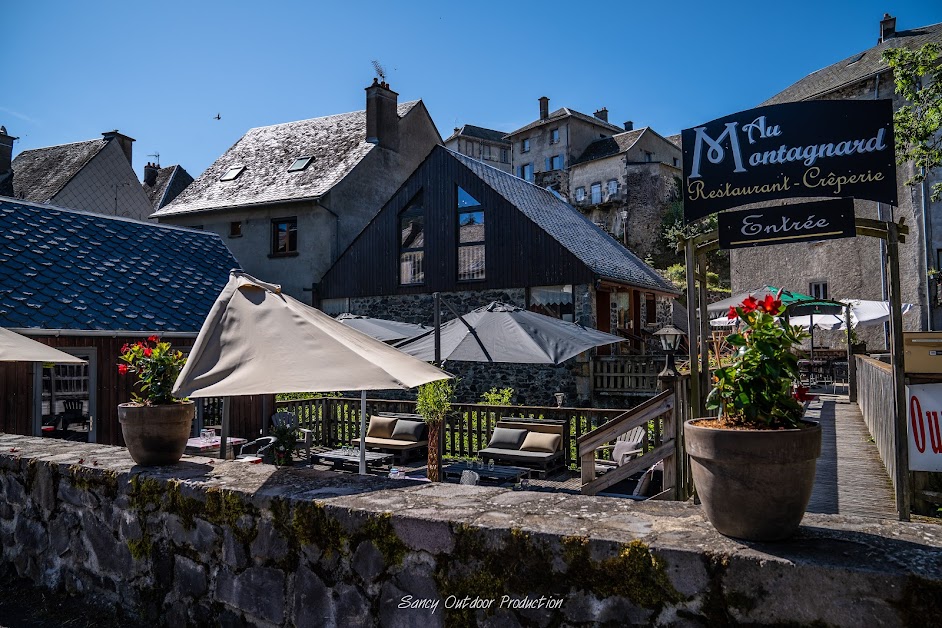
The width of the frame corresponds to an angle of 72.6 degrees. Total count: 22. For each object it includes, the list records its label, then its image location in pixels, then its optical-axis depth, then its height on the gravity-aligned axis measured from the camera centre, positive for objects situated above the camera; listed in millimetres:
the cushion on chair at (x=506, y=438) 9734 -1366
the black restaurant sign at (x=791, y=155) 3859 +1208
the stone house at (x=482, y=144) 59188 +19269
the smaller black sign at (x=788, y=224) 3994 +787
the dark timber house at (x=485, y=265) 18078 +2607
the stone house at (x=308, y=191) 21594 +5572
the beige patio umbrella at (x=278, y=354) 3406 -22
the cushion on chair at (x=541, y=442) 9562 -1418
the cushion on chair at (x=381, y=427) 11320 -1369
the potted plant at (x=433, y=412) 8364 -856
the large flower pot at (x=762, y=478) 2082 -433
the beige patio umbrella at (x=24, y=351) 6137 +21
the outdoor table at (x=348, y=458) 9664 -1650
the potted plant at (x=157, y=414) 3826 -378
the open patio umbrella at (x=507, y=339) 8977 +139
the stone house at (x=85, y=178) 23812 +6788
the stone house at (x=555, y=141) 50406 +16695
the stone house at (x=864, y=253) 20734 +3487
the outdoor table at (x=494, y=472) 8469 -1657
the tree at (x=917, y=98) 11719 +4661
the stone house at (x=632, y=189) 45656 +11512
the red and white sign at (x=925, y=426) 4934 -629
